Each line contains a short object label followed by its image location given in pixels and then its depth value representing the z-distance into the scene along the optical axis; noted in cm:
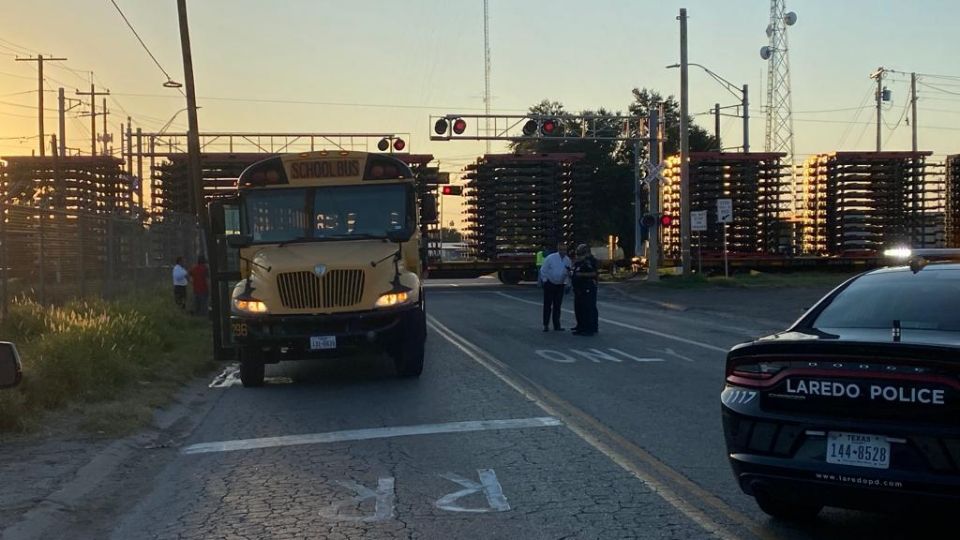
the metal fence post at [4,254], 1550
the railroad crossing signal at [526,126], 3619
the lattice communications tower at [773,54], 7275
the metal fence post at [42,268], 1722
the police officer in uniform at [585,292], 1845
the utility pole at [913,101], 6397
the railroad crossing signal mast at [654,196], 3788
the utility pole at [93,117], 6097
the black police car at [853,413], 477
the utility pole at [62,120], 5069
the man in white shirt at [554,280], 1938
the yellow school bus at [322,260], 1198
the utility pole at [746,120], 4798
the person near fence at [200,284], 2227
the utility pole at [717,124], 6359
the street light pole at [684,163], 3469
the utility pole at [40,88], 4509
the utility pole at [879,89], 6775
